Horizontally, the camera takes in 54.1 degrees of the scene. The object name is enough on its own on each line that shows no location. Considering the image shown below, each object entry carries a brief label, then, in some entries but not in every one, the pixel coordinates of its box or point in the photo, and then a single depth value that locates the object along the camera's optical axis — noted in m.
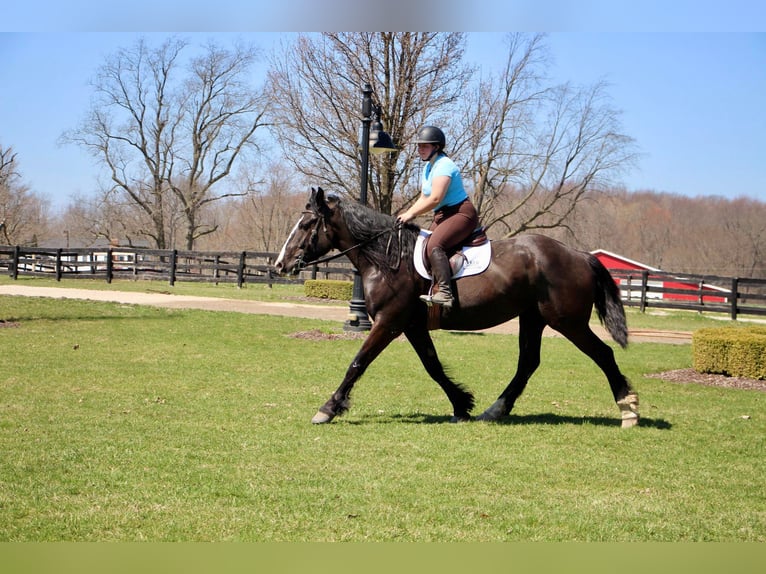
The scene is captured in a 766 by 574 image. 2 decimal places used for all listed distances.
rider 7.25
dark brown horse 7.54
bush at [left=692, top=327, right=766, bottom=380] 11.61
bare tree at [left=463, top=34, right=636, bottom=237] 35.06
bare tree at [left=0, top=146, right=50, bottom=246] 66.16
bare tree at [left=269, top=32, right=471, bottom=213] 28.80
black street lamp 15.56
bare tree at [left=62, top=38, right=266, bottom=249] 56.12
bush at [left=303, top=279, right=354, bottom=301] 27.77
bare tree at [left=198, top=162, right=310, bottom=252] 68.47
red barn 28.97
